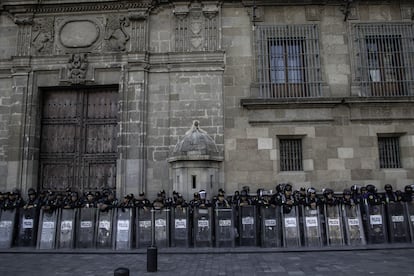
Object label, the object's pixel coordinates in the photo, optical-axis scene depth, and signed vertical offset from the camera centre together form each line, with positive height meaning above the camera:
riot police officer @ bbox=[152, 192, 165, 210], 10.56 +0.32
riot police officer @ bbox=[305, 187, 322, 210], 10.39 +0.33
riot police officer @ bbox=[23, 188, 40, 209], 11.12 +0.50
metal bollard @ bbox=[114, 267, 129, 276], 5.95 -0.89
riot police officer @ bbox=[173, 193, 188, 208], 10.55 +0.33
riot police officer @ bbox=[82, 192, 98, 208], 10.83 +0.42
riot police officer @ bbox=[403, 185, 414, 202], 10.83 +0.50
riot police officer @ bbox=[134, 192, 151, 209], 10.62 +0.36
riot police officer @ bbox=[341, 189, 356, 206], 10.48 +0.34
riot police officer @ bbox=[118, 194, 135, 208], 10.61 +0.39
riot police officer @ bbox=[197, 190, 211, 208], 10.55 +0.39
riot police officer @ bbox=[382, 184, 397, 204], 10.81 +0.48
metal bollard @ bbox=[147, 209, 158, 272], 7.73 -0.91
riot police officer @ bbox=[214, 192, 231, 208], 10.61 +0.32
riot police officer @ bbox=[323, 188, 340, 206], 10.44 +0.37
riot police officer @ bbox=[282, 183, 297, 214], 10.42 +0.34
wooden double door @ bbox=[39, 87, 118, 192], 13.59 +2.86
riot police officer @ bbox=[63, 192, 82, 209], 10.72 +0.40
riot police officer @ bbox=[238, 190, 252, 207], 10.67 +0.37
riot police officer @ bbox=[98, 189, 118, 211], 10.56 +0.38
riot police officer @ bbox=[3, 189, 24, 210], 11.16 +0.48
